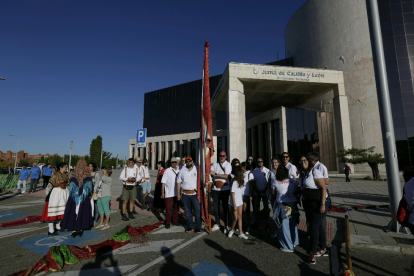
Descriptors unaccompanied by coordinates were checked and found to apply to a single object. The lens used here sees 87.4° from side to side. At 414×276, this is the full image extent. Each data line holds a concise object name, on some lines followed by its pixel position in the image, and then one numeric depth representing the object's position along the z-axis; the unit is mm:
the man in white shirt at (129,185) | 6867
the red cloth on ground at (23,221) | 6106
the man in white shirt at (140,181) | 7955
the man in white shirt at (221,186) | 5543
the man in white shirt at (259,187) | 5793
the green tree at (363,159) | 18797
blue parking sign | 9109
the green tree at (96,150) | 74188
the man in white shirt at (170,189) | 5995
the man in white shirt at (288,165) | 4766
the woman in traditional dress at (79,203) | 5238
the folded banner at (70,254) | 3318
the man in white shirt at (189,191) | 5578
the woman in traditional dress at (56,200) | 5230
